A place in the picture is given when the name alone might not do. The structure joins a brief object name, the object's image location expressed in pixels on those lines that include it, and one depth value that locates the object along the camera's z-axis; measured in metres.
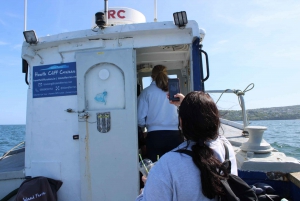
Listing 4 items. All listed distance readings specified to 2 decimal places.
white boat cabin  3.42
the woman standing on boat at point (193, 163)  1.25
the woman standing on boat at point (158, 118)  3.48
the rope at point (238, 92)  4.97
